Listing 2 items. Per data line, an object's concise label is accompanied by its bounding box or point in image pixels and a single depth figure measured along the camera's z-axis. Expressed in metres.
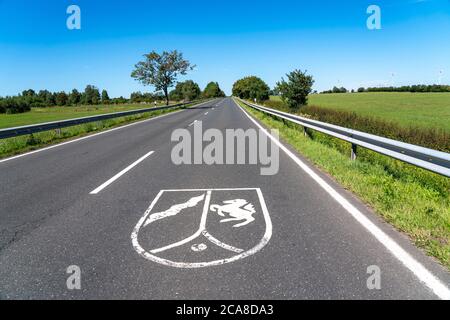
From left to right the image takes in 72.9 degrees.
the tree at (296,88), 38.81
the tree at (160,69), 48.31
